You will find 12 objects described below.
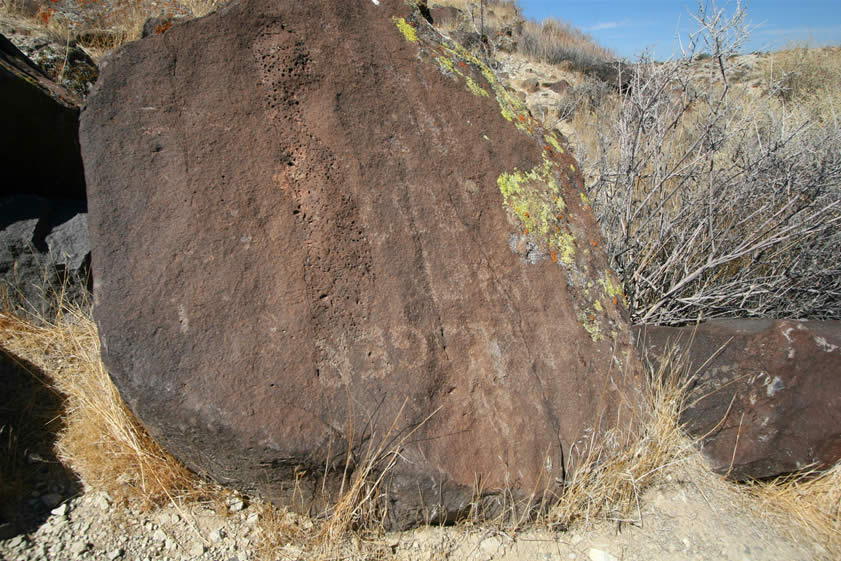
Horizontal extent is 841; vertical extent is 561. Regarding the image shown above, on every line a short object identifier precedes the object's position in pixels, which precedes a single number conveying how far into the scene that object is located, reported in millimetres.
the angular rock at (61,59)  3850
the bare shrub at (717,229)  2949
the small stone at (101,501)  1874
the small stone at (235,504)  1918
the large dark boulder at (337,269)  1732
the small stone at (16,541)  1698
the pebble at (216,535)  1817
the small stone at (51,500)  1875
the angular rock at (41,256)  2719
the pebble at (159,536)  1793
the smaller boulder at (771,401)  2168
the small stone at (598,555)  1862
